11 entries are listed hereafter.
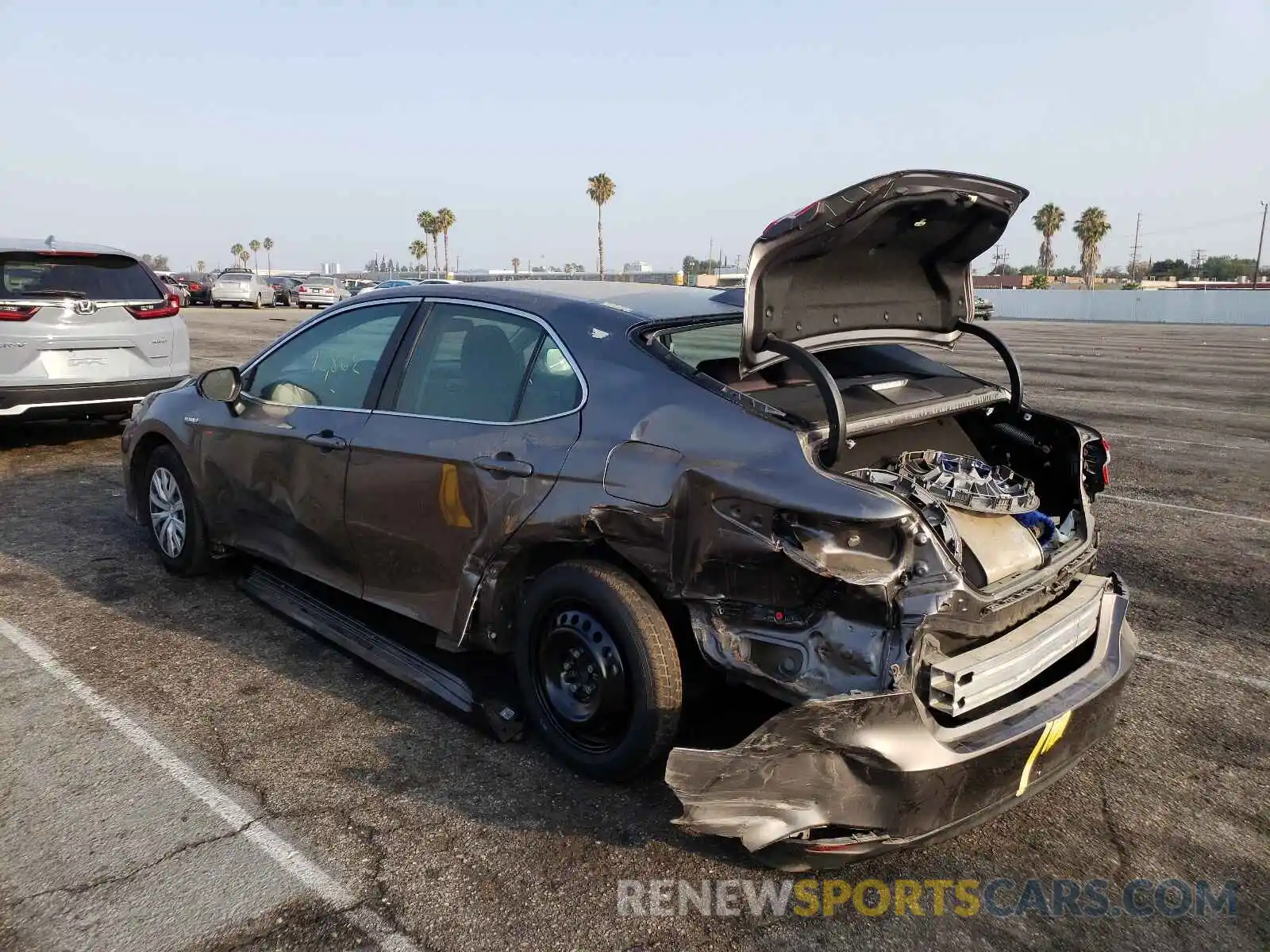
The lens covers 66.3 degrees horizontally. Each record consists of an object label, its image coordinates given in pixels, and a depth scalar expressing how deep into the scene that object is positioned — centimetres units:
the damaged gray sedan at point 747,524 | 268
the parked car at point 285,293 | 4309
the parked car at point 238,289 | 4041
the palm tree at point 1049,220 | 8344
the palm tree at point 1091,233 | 7725
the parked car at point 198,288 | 4494
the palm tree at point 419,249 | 10031
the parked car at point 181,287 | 4153
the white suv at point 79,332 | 785
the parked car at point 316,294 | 4125
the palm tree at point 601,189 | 7719
